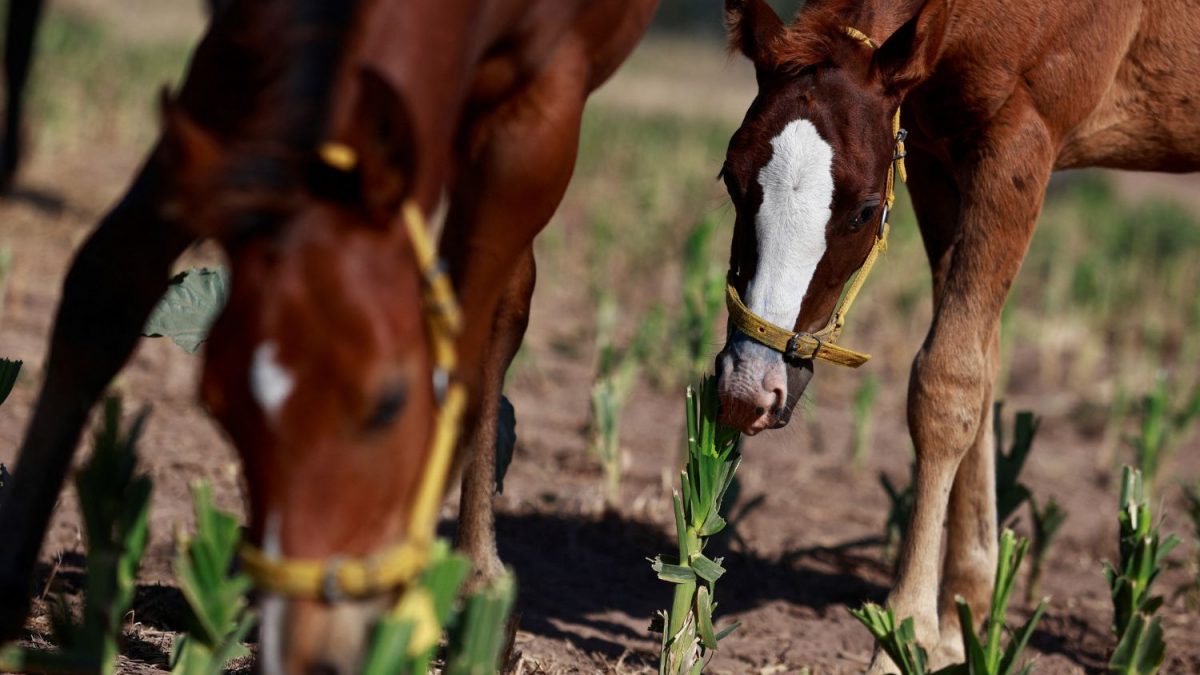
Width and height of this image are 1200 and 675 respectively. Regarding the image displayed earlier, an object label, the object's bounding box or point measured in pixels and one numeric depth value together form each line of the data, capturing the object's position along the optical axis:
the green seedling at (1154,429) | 9.49
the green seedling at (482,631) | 4.43
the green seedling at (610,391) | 9.52
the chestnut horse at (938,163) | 6.70
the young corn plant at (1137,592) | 6.03
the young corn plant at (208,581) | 4.37
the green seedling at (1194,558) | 8.86
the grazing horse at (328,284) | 3.84
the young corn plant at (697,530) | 6.45
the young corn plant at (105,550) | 4.60
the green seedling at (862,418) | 11.53
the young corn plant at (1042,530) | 8.92
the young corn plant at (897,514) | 8.94
